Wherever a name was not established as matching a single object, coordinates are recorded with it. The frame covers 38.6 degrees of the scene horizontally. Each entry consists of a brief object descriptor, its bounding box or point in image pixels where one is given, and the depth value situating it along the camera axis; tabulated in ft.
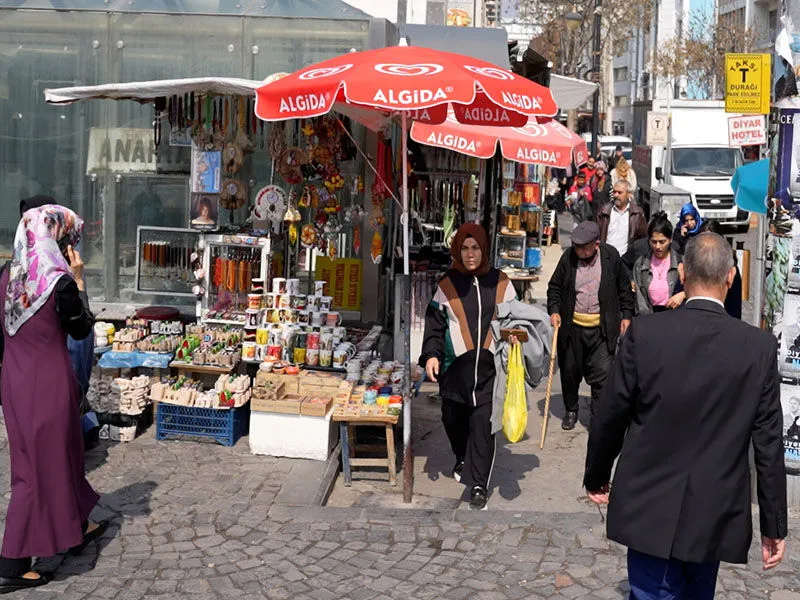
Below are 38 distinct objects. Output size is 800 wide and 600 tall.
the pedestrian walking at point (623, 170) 65.41
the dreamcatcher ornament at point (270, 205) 32.89
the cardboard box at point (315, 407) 26.66
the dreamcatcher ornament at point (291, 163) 33.30
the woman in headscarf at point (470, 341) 24.17
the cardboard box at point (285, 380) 27.43
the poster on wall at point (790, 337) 23.68
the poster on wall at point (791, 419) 23.86
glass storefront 36.50
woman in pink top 30.40
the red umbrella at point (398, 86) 21.42
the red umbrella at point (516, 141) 33.45
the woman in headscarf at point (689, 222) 35.99
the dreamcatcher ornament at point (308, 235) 32.94
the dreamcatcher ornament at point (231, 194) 34.37
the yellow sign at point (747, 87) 42.27
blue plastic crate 27.99
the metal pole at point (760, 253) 33.46
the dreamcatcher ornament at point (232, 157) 33.83
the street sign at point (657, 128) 89.56
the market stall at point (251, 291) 27.71
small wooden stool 25.70
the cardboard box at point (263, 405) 26.99
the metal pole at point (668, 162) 93.09
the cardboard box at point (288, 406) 26.86
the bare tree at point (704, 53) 171.22
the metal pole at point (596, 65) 87.92
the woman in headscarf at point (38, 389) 18.98
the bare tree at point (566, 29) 130.11
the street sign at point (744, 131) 52.60
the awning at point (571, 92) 53.98
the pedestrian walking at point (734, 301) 28.98
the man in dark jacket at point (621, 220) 43.73
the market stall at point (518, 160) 33.78
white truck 91.15
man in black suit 13.32
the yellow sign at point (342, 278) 36.63
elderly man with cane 29.60
